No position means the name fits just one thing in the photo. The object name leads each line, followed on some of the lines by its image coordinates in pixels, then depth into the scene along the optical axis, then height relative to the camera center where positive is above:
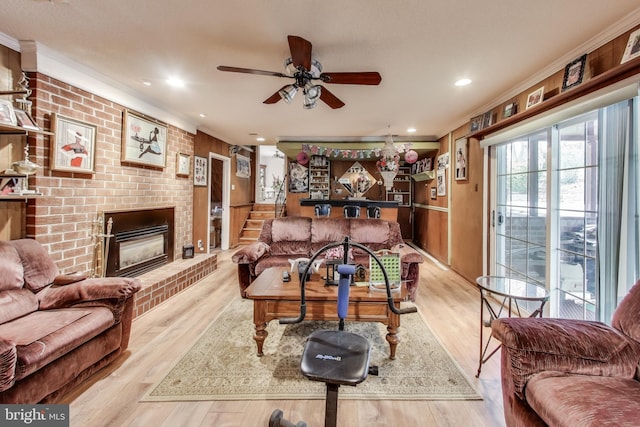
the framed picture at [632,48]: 1.73 +1.10
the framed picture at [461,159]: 4.06 +0.86
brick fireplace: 2.97 -0.38
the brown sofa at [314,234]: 3.70 -0.30
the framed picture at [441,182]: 4.98 +0.61
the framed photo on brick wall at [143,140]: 3.15 +0.89
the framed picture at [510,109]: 2.93 +1.17
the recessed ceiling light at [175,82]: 2.88 +1.40
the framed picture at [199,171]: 4.73 +0.72
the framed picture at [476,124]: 3.57 +1.23
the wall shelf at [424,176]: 5.61 +0.85
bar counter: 5.21 +0.14
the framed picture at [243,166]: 6.81 +1.20
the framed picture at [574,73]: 2.13 +1.16
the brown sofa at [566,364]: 1.05 -0.65
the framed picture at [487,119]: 3.34 +1.21
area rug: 1.68 -1.11
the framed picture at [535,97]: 2.56 +1.15
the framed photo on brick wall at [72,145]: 2.37 +0.60
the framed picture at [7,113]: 1.93 +0.69
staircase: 6.64 -0.24
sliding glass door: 1.77 +0.05
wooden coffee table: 1.95 -0.69
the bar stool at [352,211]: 5.22 +0.04
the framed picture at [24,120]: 2.04 +0.68
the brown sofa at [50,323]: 1.34 -0.69
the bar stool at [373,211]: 5.17 +0.04
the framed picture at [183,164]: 4.18 +0.74
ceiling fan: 1.96 +1.09
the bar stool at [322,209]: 5.25 +0.07
